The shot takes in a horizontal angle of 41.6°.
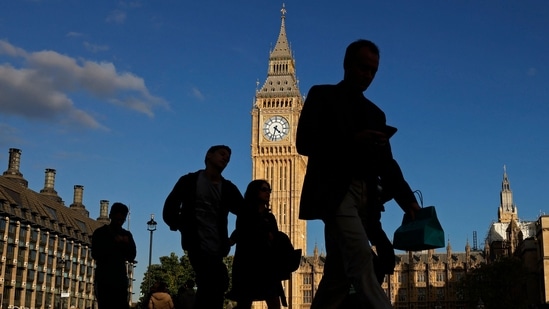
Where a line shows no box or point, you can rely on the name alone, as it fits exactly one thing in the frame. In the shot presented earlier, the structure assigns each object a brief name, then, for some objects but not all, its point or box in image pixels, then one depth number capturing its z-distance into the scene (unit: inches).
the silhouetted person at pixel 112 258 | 374.3
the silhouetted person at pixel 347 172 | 209.5
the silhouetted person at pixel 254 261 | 334.6
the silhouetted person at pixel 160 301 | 534.0
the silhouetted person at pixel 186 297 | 549.3
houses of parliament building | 3093.0
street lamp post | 1658.6
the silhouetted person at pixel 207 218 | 297.0
